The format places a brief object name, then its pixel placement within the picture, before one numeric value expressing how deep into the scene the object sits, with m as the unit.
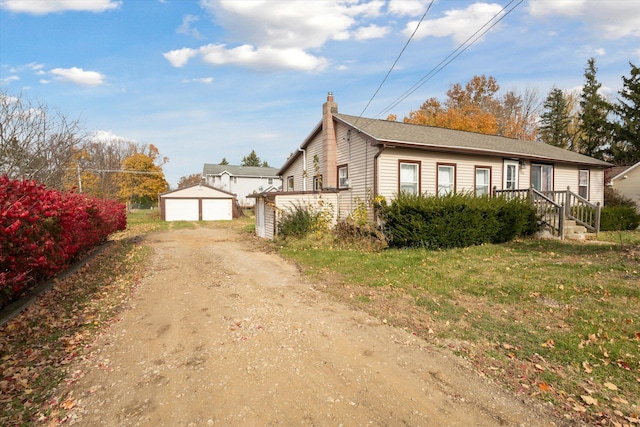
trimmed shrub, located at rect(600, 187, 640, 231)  16.05
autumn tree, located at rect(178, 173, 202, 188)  76.75
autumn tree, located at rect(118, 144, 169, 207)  49.53
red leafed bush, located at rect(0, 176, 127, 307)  5.05
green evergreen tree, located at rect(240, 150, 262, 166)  85.50
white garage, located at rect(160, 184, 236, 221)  31.36
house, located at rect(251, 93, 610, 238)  12.84
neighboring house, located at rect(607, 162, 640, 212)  22.59
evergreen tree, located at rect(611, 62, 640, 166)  32.16
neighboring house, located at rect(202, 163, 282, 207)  48.81
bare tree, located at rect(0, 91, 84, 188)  9.59
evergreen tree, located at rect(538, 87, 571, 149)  39.09
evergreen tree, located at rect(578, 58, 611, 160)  34.69
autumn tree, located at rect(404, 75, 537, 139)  35.53
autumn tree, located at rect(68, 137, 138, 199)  29.05
